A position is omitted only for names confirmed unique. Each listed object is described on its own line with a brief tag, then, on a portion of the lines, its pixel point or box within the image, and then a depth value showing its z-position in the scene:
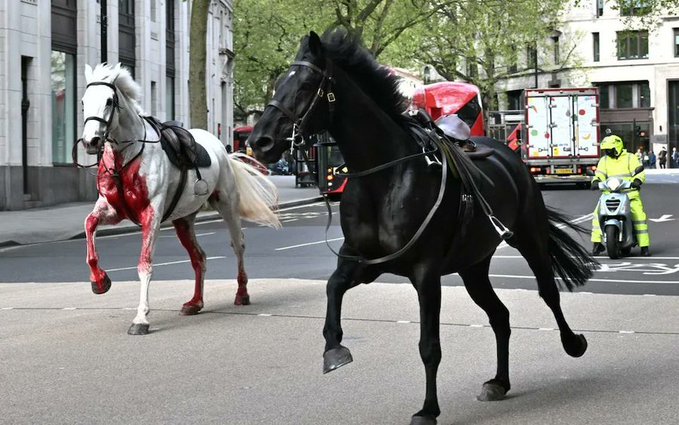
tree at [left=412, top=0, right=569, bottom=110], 58.57
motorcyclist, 17.42
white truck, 43.44
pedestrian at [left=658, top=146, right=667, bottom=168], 82.43
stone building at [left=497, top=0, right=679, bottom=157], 86.25
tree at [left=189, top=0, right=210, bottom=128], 30.62
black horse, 6.02
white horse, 9.87
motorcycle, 17.08
